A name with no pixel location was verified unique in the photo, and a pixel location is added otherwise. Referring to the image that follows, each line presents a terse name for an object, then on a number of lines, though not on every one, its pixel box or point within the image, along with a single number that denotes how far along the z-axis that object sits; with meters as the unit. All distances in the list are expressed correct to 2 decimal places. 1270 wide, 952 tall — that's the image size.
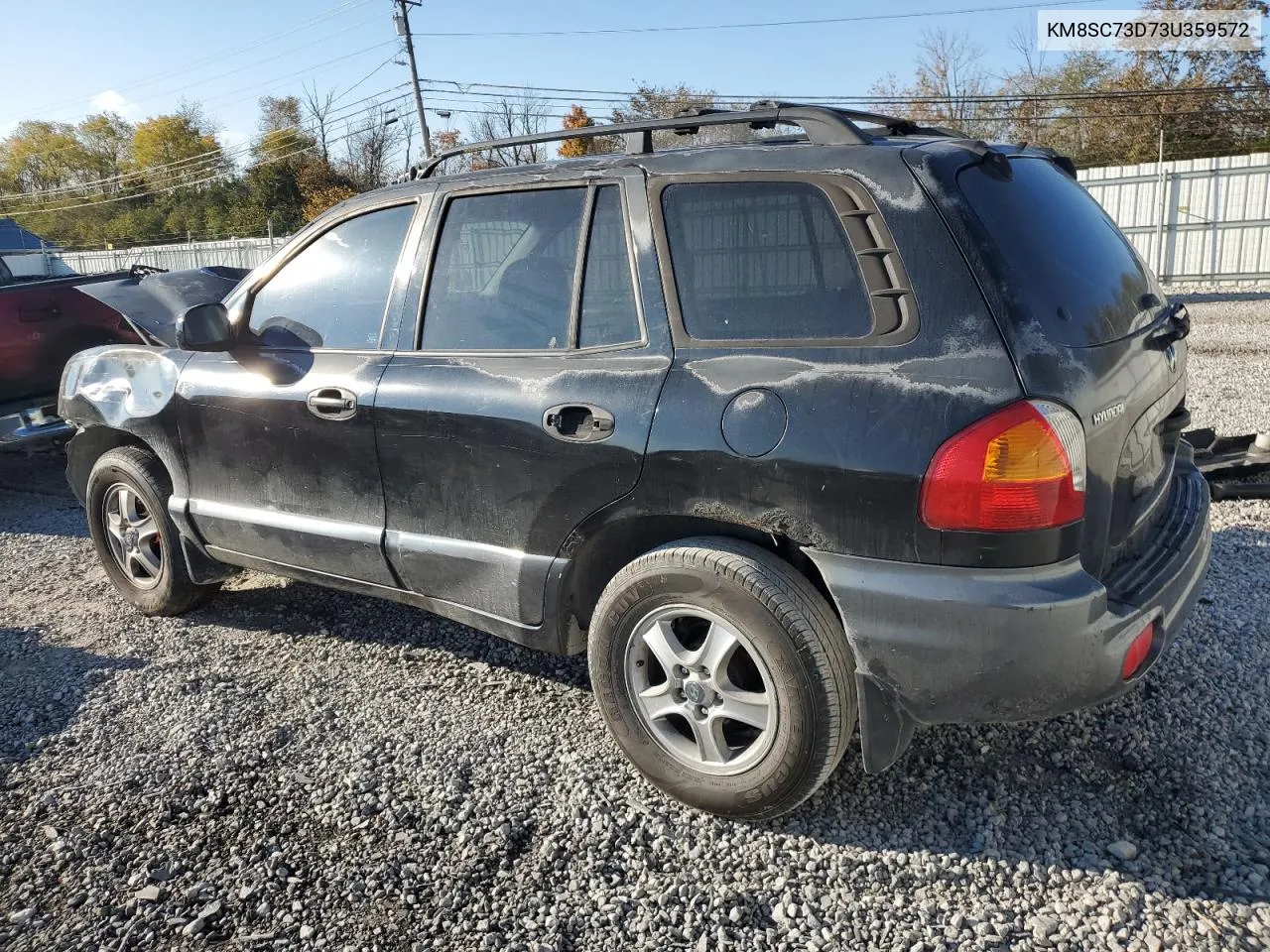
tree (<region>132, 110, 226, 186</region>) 62.48
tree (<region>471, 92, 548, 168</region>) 47.00
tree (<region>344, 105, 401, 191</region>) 52.50
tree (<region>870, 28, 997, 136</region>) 32.06
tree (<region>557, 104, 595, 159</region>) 37.44
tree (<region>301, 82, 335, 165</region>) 55.03
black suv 2.21
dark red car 6.84
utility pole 32.09
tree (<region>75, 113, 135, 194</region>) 71.50
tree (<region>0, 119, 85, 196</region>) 72.00
